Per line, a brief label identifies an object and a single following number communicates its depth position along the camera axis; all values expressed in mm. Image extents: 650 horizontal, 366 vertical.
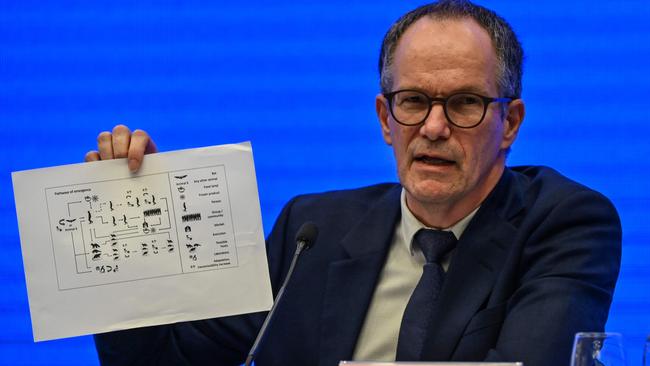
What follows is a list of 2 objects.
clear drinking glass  4680
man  5118
